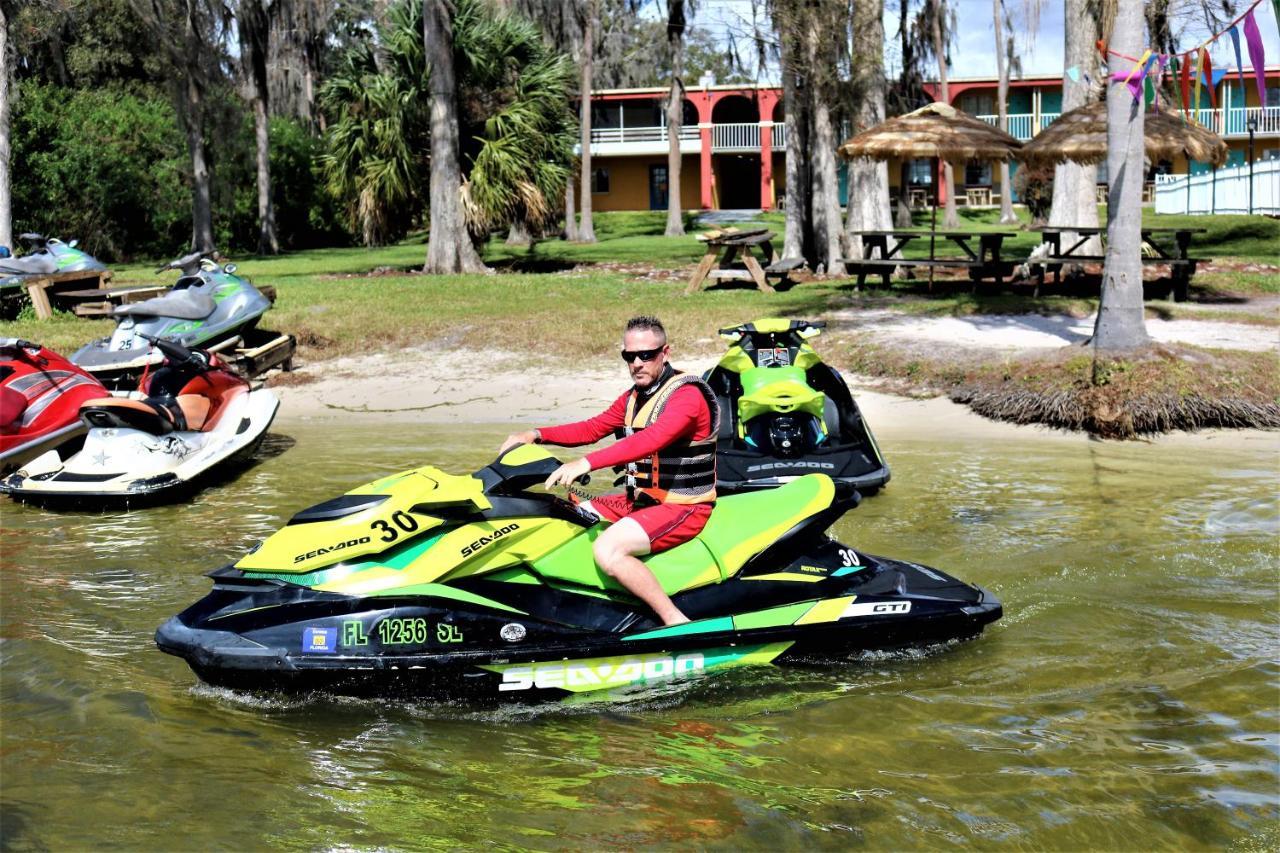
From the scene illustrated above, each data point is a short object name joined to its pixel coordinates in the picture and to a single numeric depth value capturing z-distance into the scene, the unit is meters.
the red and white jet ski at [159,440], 9.64
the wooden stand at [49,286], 18.42
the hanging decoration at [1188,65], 10.62
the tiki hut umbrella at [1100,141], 17.53
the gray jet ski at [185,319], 12.17
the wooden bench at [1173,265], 18.58
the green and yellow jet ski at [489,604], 5.46
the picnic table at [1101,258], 18.64
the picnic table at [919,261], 19.55
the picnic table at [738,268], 20.78
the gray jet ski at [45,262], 18.11
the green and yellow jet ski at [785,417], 9.19
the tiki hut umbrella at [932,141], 18.77
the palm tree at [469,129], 26.23
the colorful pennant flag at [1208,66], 11.83
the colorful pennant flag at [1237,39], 11.43
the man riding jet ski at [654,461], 5.67
